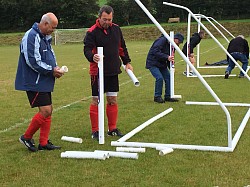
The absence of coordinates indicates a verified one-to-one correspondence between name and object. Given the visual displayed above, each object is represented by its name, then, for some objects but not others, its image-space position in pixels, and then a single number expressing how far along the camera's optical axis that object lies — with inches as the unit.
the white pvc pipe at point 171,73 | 435.5
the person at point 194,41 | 644.7
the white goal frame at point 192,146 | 246.1
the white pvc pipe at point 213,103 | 393.1
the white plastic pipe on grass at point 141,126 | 277.3
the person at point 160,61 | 431.5
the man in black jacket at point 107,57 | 274.1
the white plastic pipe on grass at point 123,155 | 236.7
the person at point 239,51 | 608.4
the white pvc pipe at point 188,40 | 625.0
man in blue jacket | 243.4
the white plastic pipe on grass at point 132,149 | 249.9
